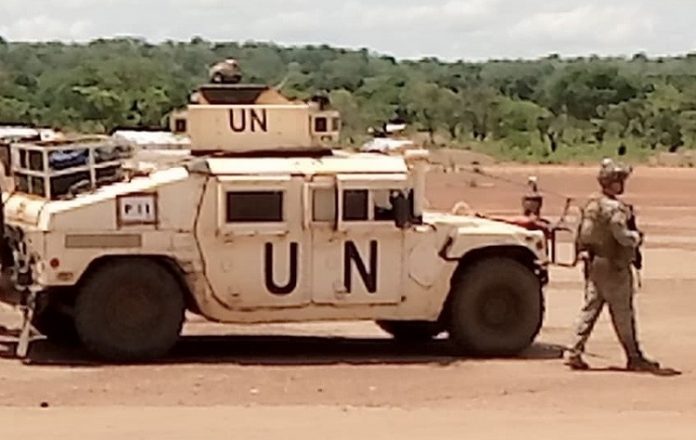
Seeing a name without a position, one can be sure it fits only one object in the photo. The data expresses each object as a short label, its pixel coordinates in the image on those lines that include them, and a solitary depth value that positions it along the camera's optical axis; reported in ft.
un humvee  55.88
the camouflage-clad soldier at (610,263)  54.39
